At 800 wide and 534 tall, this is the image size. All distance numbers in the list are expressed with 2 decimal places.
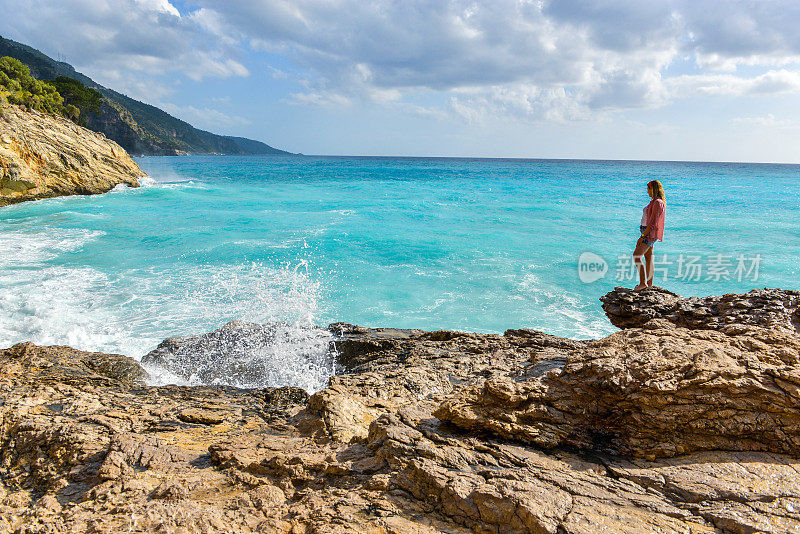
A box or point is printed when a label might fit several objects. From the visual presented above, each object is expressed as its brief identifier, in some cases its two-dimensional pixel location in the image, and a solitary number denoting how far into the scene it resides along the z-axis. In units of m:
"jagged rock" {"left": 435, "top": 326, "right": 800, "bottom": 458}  2.88
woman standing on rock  6.97
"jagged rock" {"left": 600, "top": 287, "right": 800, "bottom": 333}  4.46
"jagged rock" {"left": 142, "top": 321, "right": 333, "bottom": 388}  6.14
